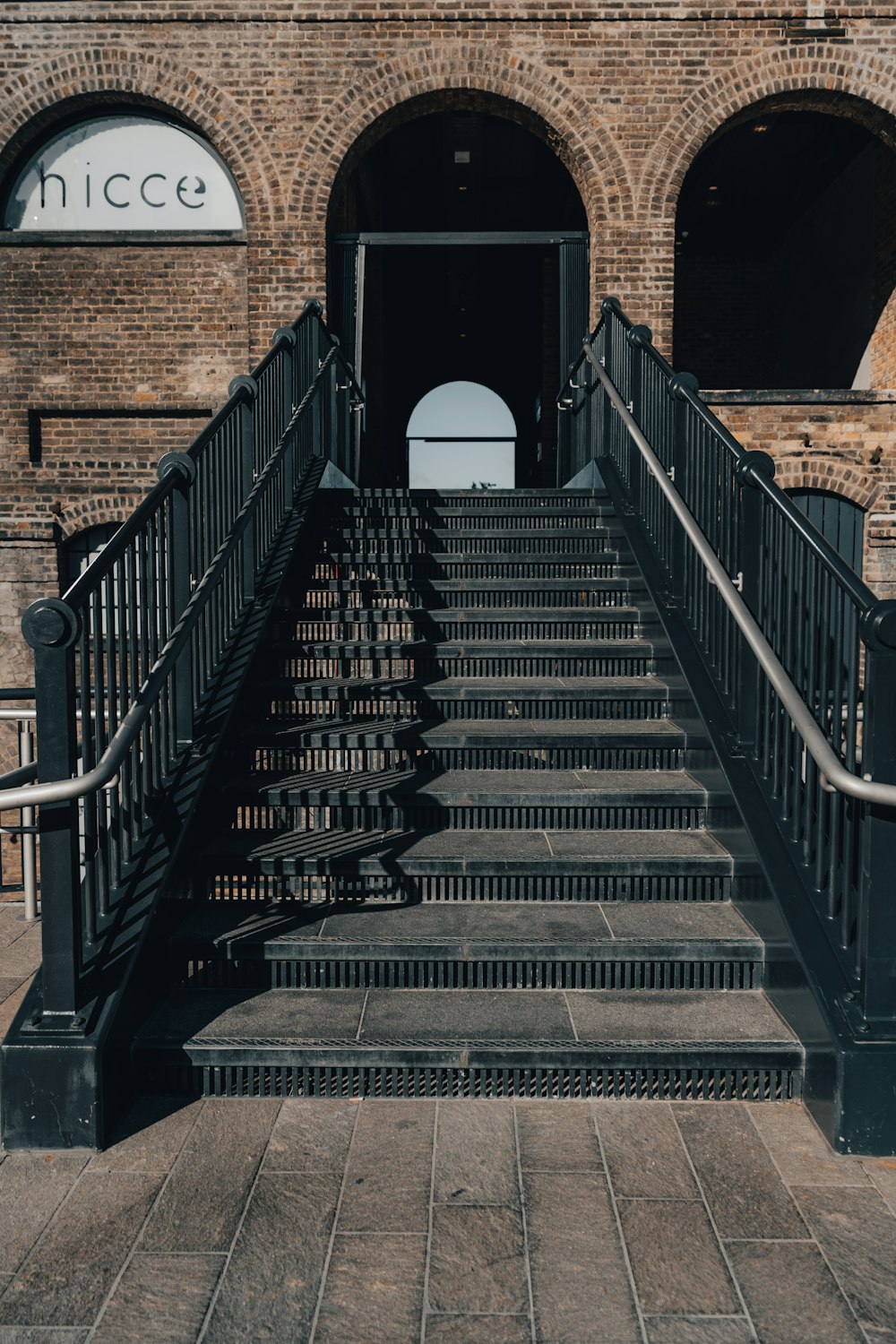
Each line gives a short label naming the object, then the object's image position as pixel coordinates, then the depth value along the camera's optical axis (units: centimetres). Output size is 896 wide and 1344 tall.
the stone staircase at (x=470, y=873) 302
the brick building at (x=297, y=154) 923
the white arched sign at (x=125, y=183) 965
